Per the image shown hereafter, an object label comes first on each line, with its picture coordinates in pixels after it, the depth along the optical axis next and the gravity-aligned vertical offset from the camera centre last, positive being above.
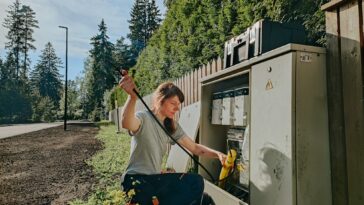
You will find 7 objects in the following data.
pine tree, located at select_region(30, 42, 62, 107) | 74.75 +9.25
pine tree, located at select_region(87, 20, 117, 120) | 52.83 +4.88
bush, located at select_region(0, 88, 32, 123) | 44.12 +1.39
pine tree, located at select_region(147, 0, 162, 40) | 61.81 +19.26
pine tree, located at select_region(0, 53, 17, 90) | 57.28 +8.41
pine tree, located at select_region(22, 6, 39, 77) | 62.88 +16.38
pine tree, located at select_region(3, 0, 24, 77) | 61.91 +16.00
